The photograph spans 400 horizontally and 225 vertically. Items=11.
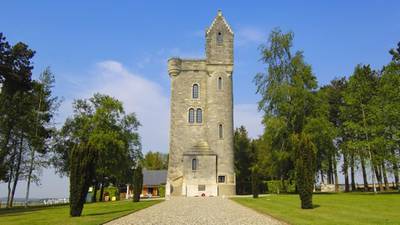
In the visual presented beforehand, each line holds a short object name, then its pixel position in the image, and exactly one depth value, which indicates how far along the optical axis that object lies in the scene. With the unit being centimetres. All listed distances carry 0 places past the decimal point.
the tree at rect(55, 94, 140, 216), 4369
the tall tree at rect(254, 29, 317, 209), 3959
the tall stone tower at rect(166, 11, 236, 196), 4381
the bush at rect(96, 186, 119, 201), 5775
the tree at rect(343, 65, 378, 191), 3826
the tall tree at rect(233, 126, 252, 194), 5984
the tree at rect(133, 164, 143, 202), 3591
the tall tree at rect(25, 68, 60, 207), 3800
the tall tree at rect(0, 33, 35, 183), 2767
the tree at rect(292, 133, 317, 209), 2075
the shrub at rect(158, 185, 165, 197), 5558
